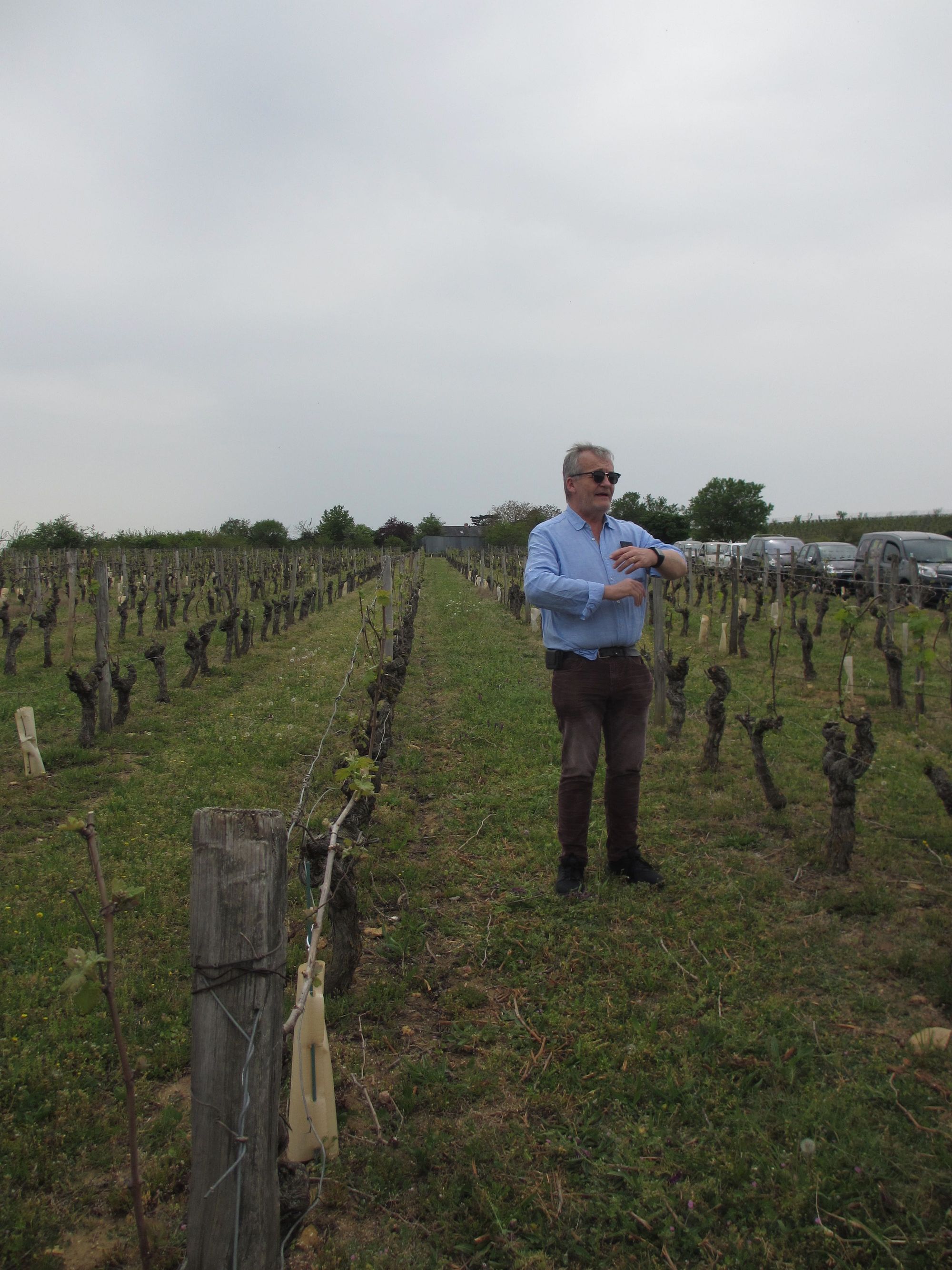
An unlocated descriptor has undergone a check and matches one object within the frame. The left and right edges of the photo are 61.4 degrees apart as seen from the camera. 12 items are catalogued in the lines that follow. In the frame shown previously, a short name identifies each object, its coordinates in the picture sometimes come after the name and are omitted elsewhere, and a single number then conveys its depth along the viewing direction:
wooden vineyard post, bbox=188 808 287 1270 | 1.75
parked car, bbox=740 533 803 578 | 20.16
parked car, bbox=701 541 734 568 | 25.70
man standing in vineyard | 3.71
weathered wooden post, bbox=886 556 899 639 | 9.57
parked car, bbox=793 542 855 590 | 17.45
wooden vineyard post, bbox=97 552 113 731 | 7.85
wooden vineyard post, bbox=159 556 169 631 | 16.91
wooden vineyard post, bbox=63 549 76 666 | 10.90
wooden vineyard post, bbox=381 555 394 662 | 9.19
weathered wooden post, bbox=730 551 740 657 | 11.93
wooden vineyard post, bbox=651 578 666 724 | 7.34
